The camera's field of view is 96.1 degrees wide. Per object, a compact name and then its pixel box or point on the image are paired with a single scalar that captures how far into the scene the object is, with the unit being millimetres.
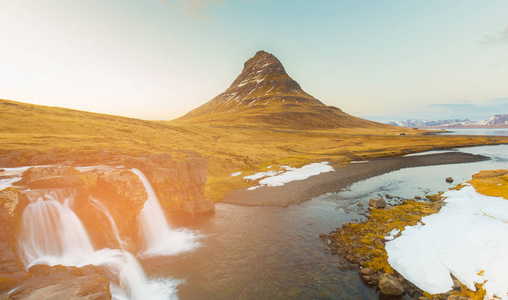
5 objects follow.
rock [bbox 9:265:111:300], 12762
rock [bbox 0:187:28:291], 13680
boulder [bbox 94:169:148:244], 23844
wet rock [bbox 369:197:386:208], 36688
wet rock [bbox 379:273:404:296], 18562
